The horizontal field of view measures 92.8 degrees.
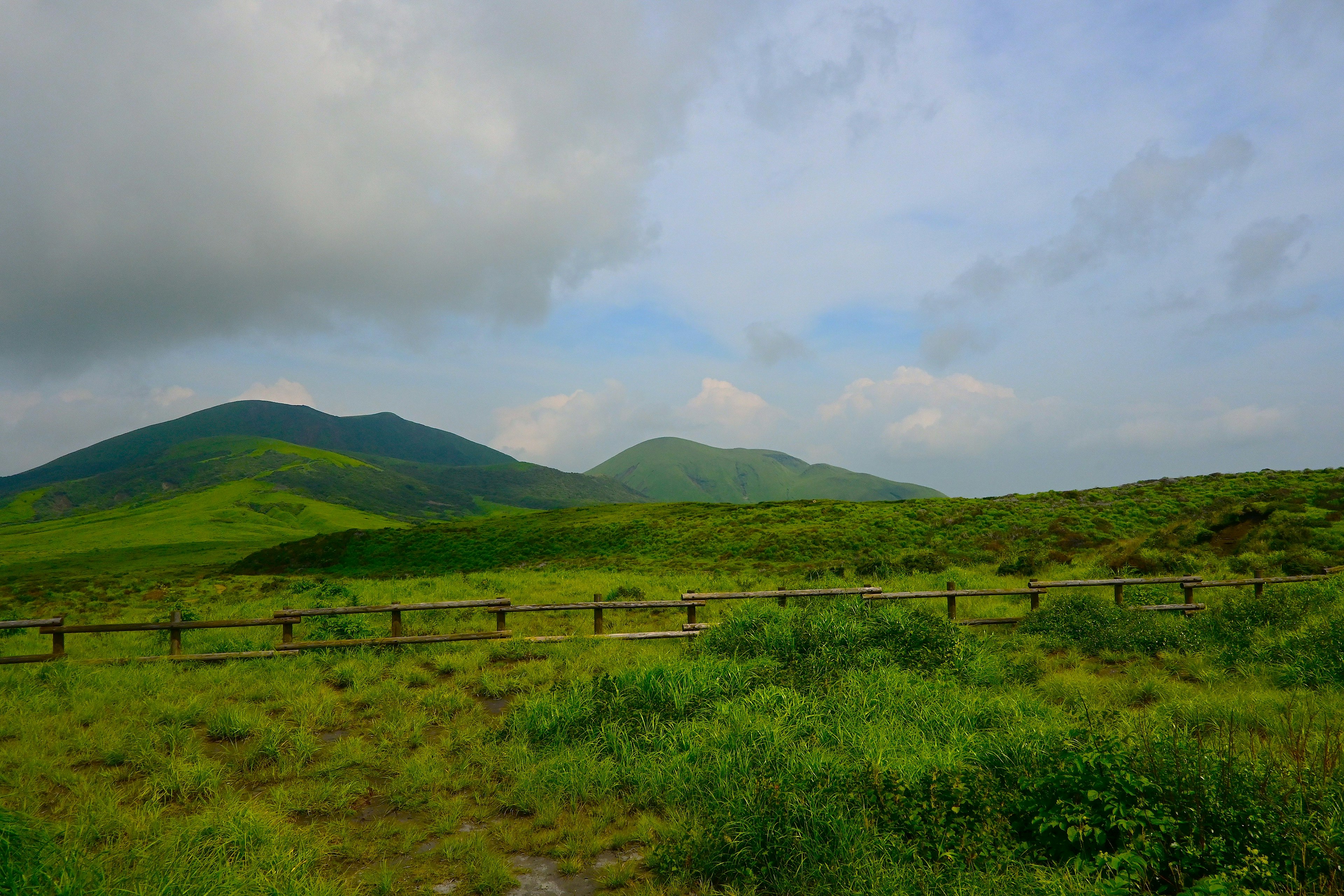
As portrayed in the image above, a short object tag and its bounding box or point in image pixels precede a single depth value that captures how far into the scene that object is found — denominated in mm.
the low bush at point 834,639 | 11383
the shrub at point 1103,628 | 12812
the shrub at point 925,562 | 28062
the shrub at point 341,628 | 14680
